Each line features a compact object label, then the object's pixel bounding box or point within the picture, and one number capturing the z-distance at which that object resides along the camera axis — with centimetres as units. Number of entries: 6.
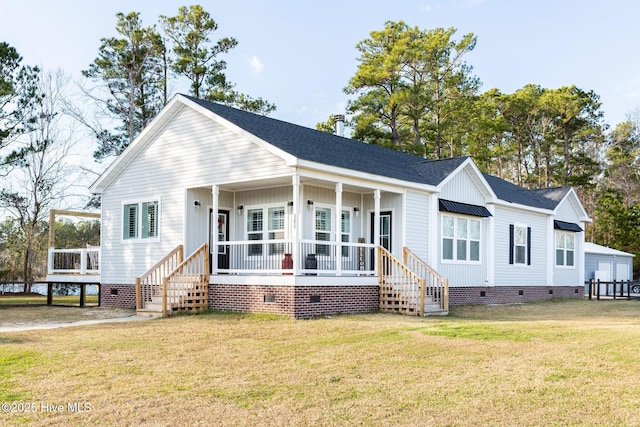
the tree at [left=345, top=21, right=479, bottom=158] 3850
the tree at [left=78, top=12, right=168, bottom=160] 3425
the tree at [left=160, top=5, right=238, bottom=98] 3522
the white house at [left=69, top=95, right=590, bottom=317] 1559
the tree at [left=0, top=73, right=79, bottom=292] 3366
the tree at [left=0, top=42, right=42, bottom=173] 2520
